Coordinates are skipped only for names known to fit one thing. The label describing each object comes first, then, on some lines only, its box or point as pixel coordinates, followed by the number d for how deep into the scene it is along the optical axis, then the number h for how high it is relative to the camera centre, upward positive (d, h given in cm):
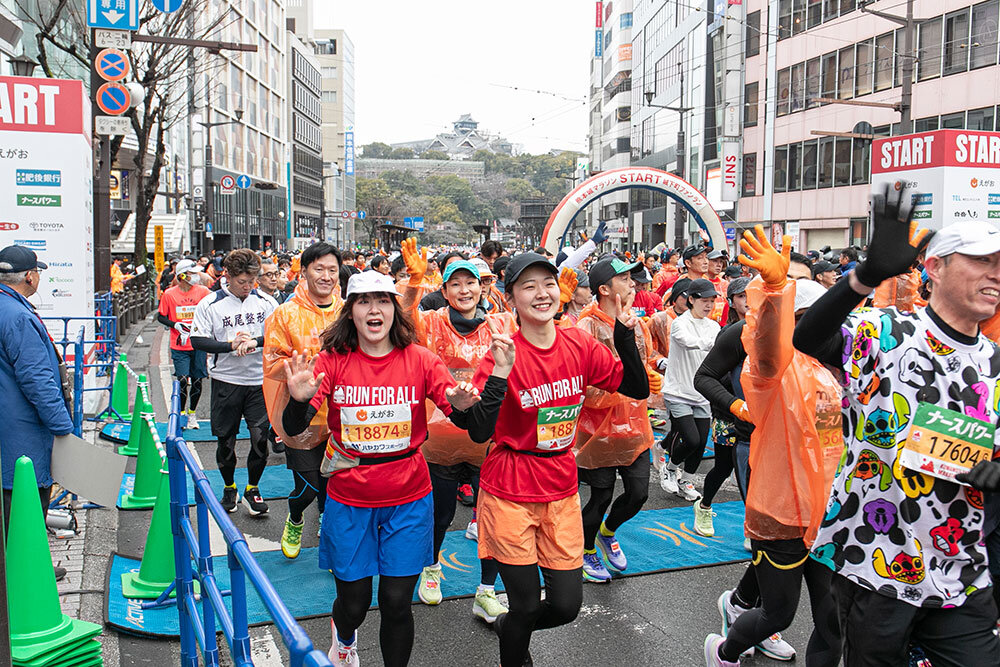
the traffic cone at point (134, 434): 890 -170
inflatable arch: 1731 +157
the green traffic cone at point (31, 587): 386 -143
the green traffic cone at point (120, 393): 1066 -150
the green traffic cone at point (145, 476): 709 -167
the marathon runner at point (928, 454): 275 -55
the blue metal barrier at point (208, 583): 193 -99
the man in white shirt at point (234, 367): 707 -78
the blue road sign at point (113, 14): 1323 +384
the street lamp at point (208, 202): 3718 +352
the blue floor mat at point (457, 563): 496 -192
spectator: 490 -69
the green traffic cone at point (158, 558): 510 -167
